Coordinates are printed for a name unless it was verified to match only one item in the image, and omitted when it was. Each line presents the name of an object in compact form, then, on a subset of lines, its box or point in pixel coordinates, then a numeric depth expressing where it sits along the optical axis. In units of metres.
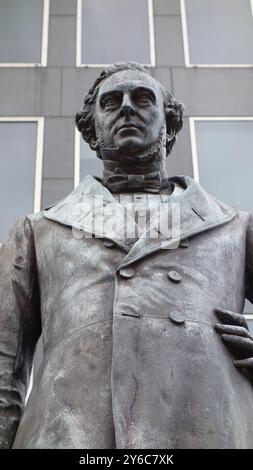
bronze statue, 3.43
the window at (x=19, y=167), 11.17
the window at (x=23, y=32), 13.12
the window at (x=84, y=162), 11.41
